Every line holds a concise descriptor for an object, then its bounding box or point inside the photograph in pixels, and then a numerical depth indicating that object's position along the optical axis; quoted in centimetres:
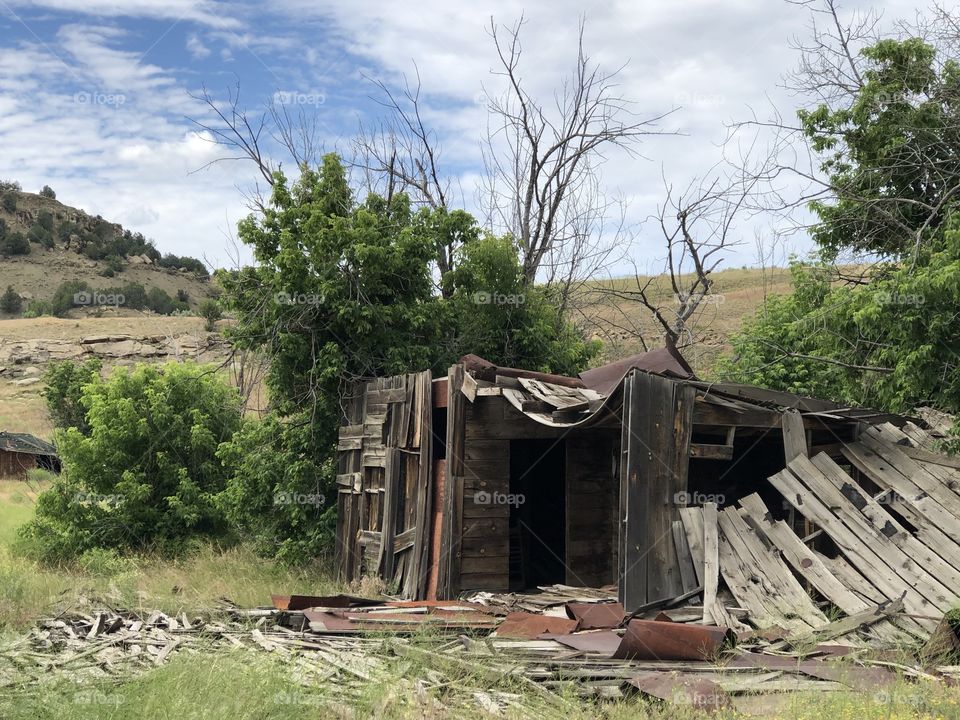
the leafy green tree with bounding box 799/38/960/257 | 1391
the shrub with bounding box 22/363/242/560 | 1700
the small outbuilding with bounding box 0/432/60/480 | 3206
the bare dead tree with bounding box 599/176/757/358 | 1972
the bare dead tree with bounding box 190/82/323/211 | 2319
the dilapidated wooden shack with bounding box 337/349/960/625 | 874
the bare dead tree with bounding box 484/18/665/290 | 2248
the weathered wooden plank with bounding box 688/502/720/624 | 829
